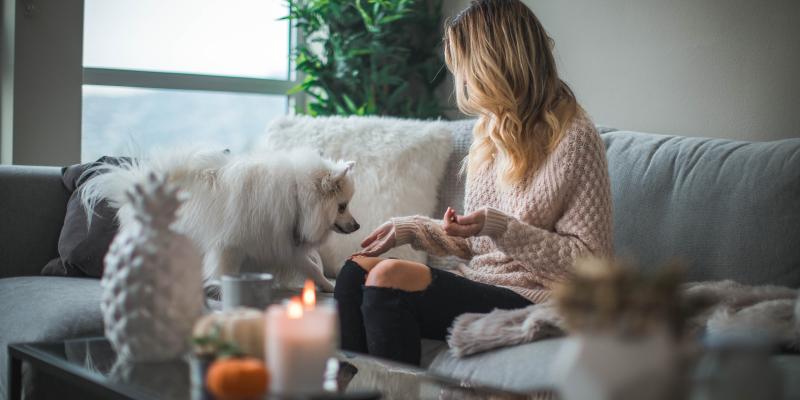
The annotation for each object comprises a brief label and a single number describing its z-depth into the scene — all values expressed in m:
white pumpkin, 1.26
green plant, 3.84
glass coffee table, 1.29
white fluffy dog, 2.41
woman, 1.91
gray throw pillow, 2.54
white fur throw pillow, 2.76
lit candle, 1.08
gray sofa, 1.96
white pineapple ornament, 1.30
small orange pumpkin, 1.07
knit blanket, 1.68
